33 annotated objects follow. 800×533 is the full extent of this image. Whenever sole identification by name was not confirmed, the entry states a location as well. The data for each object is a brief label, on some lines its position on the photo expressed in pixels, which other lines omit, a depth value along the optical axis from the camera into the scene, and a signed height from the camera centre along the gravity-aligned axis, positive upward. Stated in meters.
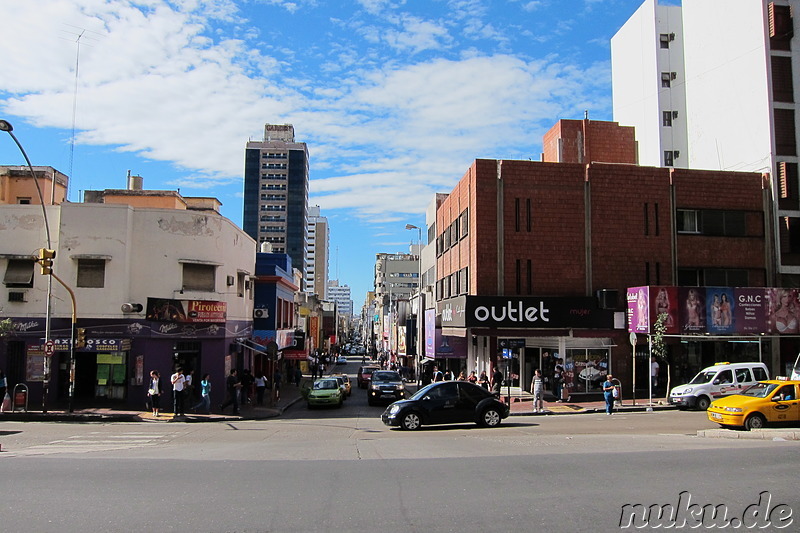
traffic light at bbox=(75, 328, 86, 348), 24.00 -0.29
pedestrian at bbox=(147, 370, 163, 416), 23.22 -2.23
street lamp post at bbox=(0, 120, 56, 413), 20.61 +0.56
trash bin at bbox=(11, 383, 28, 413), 22.86 -2.55
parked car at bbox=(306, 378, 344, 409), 28.20 -2.85
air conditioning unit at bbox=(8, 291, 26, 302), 25.38 +1.33
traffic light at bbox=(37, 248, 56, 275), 21.12 +2.39
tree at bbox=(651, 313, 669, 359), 27.19 -0.09
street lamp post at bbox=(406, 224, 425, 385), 48.69 +0.30
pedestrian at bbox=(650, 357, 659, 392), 28.88 -1.79
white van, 24.69 -1.92
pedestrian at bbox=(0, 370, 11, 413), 22.53 -2.08
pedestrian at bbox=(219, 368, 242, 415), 24.47 -2.42
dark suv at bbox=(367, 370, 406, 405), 29.89 -2.82
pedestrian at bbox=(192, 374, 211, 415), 24.00 -2.34
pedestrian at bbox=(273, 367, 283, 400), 32.12 -2.74
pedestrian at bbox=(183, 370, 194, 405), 24.53 -2.31
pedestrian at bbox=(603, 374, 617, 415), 23.83 -2.32
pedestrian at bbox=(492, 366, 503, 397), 27.67 -2.11
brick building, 30.05 +4.24
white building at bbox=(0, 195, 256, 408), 25.39 +1.43
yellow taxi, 17.66 -2.10
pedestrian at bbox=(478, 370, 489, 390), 29.18 -2.27
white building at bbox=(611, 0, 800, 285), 33.44 +15.18
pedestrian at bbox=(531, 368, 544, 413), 24.72 -2.38
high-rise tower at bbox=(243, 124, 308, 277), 147.88 +32.59
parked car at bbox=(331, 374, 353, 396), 35.30 -3.04
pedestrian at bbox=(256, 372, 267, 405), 30.03 -2.71
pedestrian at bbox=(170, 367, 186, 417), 23.05 -2.13
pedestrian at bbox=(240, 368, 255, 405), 28.34 -2.43
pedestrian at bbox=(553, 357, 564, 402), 29.14 -2.10
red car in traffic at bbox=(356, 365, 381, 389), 44.33 -3.18
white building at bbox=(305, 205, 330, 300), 180.50 +22.06
